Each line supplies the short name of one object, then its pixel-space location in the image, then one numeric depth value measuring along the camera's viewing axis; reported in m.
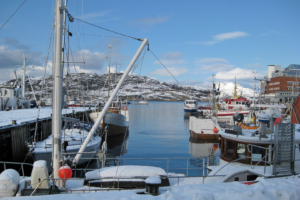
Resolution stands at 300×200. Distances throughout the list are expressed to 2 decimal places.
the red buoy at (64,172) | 8.67
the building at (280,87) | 88.78
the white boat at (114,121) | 36.81
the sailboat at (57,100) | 9.22
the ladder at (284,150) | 9.22
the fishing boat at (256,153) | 9.34
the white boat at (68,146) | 19.06
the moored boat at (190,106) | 86.89
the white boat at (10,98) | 46.28
